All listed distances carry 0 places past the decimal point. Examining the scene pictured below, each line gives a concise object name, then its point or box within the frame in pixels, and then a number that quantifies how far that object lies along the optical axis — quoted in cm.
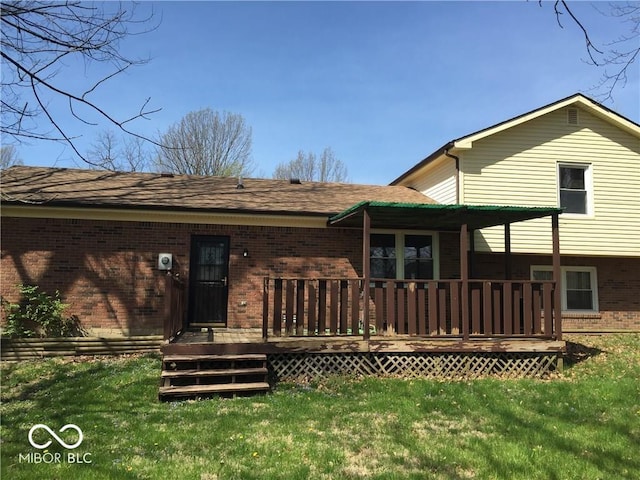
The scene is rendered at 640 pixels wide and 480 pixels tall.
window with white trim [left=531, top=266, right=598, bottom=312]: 1289
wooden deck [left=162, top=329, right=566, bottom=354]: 773
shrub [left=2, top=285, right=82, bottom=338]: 968
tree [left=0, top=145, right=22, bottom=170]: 2937
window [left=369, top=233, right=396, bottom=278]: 1162
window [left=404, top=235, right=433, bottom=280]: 1177
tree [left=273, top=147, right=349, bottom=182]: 4019
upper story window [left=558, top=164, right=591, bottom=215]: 1259
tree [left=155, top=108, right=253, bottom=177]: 2870
